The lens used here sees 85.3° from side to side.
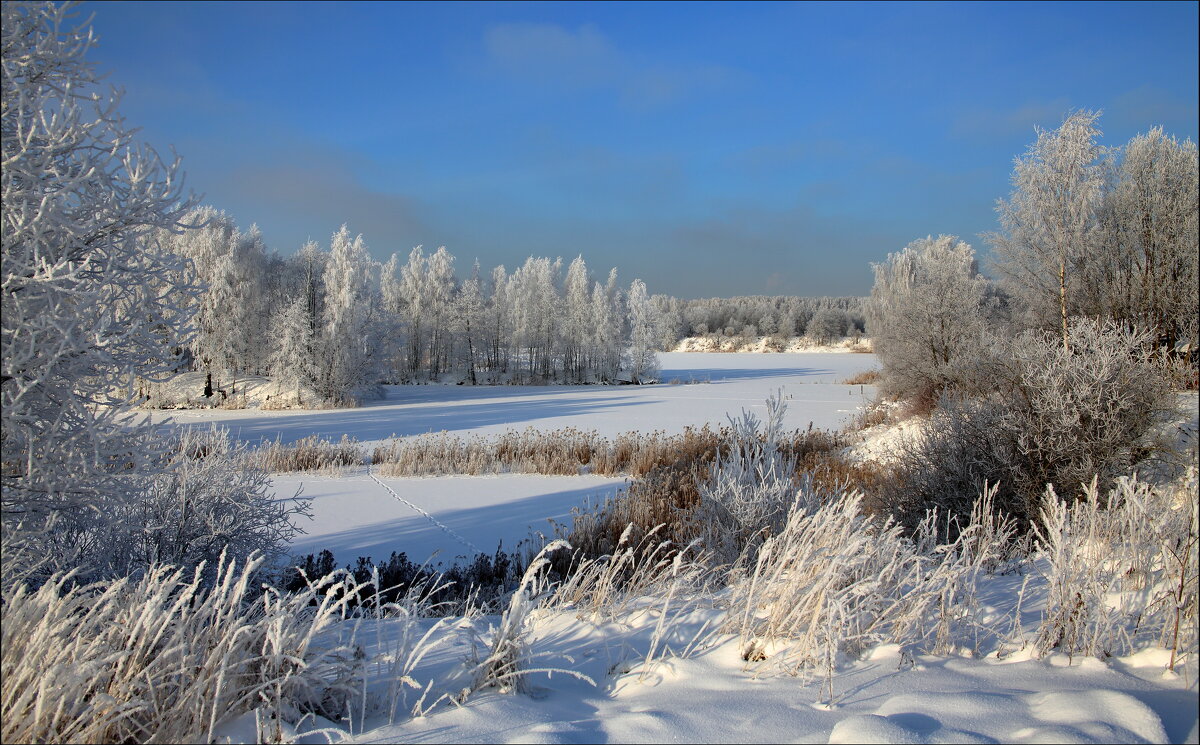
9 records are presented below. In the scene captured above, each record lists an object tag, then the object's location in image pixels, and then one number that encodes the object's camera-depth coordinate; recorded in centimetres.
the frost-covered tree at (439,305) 4281
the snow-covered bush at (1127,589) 257
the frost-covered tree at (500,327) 4434
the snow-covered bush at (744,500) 554
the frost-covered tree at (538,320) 4328
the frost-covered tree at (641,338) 4244
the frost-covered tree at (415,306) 4322
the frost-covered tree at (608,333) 4219
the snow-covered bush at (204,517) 486
